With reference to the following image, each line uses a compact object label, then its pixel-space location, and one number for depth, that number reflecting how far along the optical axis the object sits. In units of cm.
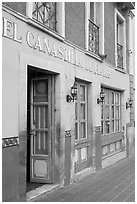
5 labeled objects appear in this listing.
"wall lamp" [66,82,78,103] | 655
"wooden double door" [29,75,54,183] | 617
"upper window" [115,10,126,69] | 1123
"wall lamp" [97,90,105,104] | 850
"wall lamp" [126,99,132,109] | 1183
